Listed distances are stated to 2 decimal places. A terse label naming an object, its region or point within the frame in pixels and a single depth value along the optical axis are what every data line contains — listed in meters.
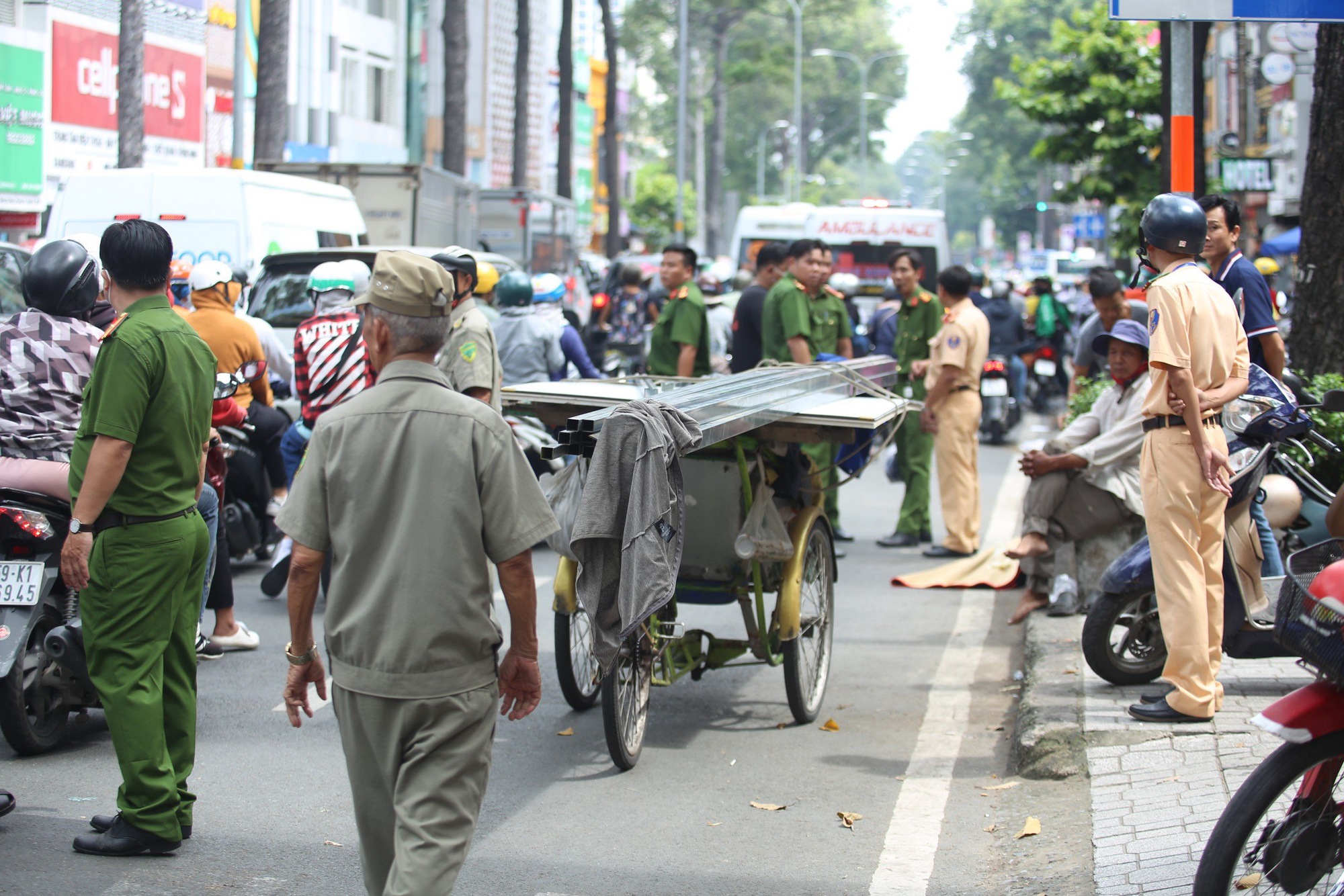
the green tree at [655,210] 55.44
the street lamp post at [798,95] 54.19
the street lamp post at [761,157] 75.00
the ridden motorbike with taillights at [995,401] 15.80
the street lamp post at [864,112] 66.81
